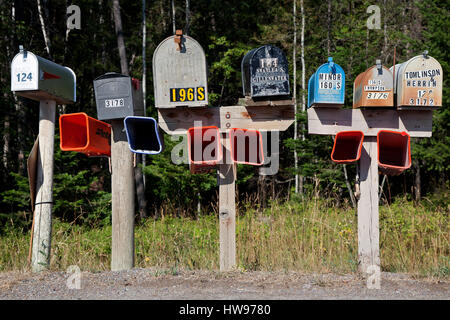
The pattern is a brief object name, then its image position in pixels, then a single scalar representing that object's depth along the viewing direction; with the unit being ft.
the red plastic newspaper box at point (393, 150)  23.63
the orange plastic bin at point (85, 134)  23.77
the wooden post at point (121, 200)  24.29
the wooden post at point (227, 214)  23.98
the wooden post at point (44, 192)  24.49
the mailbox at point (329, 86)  23.38
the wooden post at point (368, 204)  23.82
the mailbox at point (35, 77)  23.66
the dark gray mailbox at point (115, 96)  24.08
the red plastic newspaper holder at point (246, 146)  23.70
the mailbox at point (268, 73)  23.47
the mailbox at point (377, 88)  23.45
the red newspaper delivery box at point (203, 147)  23.58
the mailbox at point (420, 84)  23.09
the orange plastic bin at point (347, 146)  23.39
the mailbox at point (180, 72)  23.65
